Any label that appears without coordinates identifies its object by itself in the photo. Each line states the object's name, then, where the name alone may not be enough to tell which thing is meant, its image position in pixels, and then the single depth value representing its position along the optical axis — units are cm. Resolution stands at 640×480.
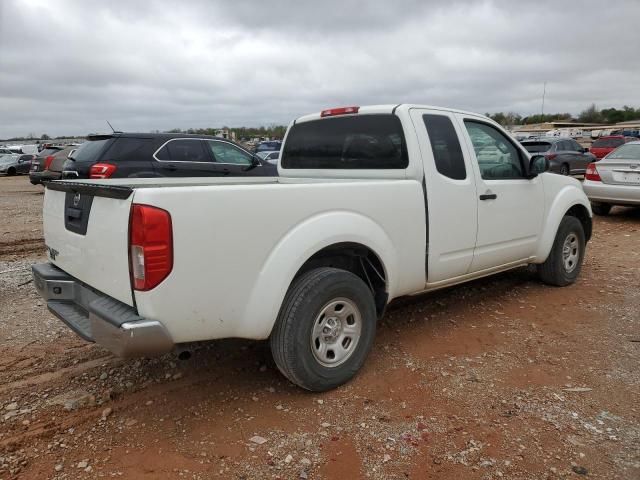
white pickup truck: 254
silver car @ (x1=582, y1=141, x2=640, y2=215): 932
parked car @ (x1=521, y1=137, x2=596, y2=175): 1755
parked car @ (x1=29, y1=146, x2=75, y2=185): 1320
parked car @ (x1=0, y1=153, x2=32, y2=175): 2978
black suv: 832
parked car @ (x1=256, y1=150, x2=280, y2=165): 1884
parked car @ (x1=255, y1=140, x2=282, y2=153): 2968
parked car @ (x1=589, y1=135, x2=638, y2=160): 1978
